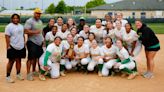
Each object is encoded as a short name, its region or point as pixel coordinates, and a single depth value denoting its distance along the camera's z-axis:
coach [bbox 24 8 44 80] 5.82
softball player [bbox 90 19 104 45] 6.40
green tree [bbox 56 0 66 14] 58.03
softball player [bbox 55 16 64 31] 6.46
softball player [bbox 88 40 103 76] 6.22
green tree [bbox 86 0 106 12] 63.96
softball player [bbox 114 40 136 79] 5.99
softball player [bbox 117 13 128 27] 6.58
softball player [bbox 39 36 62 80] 5.89
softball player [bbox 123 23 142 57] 6.18
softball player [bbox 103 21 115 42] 6.40
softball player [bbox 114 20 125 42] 6.29
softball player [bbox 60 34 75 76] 6.23
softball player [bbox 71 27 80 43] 6.38
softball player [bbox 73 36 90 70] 6.25
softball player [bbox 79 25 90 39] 6.44
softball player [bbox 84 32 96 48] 6.25
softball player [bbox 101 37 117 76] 6.08
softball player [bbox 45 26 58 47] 6.23
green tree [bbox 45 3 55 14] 62.74
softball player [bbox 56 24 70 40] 6.31
